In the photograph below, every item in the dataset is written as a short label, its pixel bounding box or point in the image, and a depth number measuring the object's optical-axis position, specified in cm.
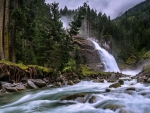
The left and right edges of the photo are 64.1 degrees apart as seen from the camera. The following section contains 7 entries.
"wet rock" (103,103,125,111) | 491
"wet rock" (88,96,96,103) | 582
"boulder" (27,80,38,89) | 977
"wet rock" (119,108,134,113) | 454
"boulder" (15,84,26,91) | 901
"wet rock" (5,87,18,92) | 854
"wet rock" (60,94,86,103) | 612
